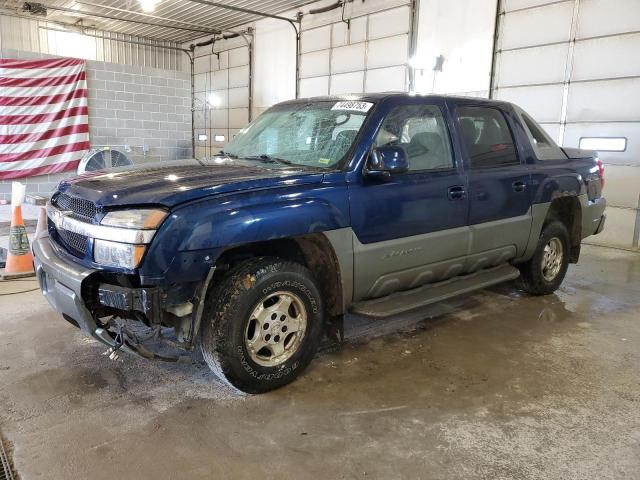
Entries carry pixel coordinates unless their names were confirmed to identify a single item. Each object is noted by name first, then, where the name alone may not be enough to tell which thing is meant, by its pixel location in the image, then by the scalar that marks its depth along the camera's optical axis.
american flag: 10.20
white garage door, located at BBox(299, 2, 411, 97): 10.59
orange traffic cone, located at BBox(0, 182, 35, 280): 5.36
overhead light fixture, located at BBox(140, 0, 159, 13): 10.82
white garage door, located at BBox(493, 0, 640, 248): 7.71
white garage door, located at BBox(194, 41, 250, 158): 15.20
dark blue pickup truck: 2.57
